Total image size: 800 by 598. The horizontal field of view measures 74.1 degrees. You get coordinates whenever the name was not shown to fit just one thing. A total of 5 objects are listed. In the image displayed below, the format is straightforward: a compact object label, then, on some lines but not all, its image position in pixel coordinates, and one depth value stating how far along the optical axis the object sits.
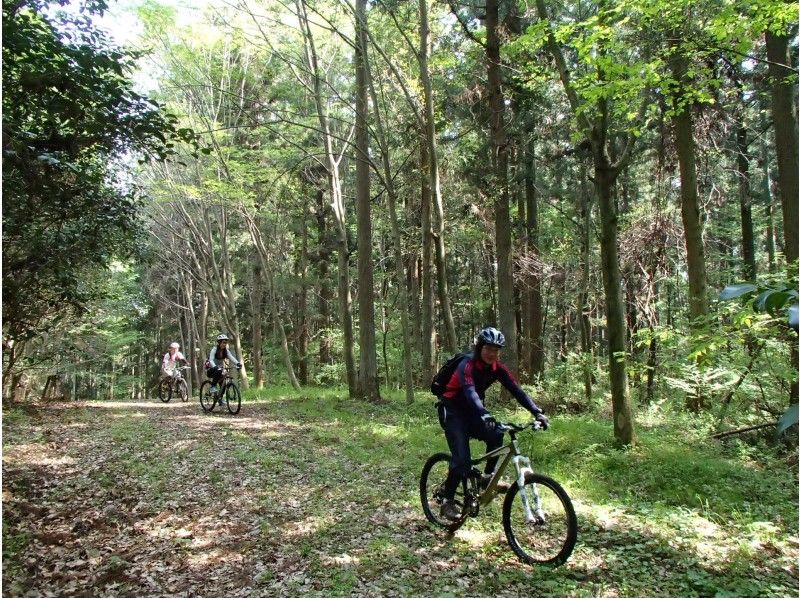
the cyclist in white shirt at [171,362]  17.06
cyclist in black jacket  5.25
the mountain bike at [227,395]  13.93
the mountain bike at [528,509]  4.79
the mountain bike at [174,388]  17.84
